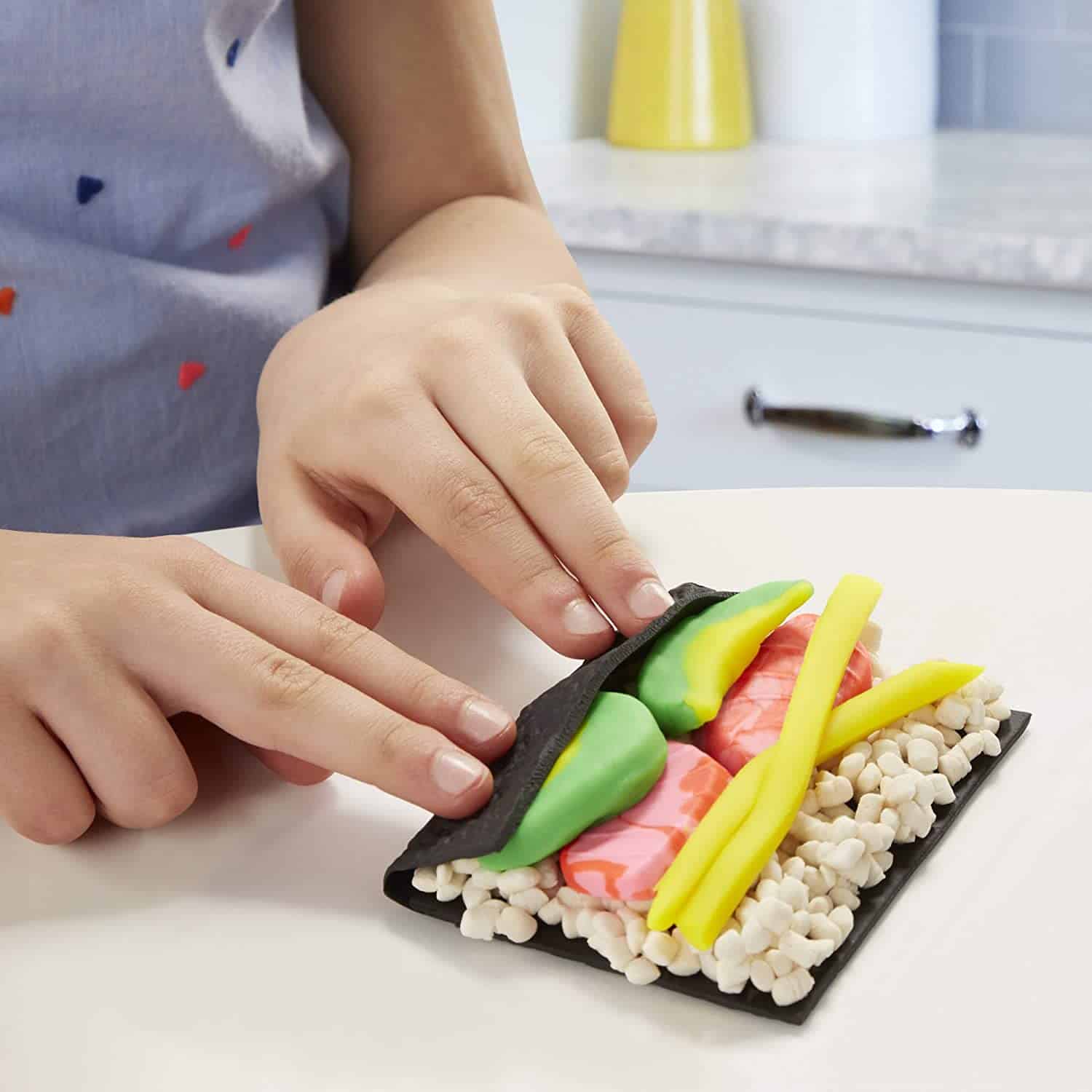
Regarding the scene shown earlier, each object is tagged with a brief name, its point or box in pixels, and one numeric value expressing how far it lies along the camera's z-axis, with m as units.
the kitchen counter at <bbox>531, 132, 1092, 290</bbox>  1.13
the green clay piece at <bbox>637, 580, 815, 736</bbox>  0.41
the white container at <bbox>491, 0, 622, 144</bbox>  1.58
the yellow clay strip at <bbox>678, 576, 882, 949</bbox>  0.35
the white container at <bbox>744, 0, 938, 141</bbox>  1.49
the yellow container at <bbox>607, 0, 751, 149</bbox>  1.49
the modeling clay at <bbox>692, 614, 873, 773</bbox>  0.41
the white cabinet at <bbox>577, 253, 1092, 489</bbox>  1.17
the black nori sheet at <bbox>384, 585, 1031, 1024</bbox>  0.34
